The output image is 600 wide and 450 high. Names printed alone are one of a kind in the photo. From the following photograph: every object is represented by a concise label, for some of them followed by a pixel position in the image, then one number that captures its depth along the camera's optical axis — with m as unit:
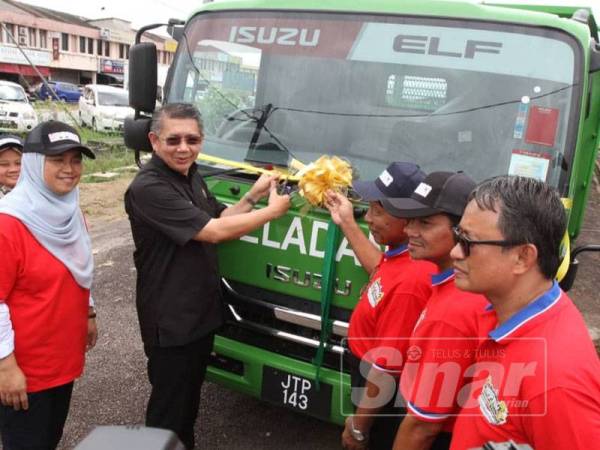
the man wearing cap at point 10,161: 2.96
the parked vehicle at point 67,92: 32.94
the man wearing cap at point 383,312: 1.96
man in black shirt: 2.33
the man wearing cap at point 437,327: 1.62
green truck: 2.51
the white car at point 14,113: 14.21
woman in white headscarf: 2.11
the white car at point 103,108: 16.64
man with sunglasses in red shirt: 1.19
